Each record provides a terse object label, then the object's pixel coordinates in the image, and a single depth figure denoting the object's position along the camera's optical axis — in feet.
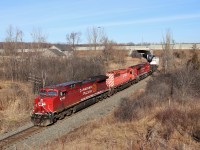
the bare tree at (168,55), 150.63
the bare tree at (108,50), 248.61
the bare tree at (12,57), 138.21
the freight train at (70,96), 69.51
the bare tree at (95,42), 267.92
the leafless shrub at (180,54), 220.64
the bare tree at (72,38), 314.28
